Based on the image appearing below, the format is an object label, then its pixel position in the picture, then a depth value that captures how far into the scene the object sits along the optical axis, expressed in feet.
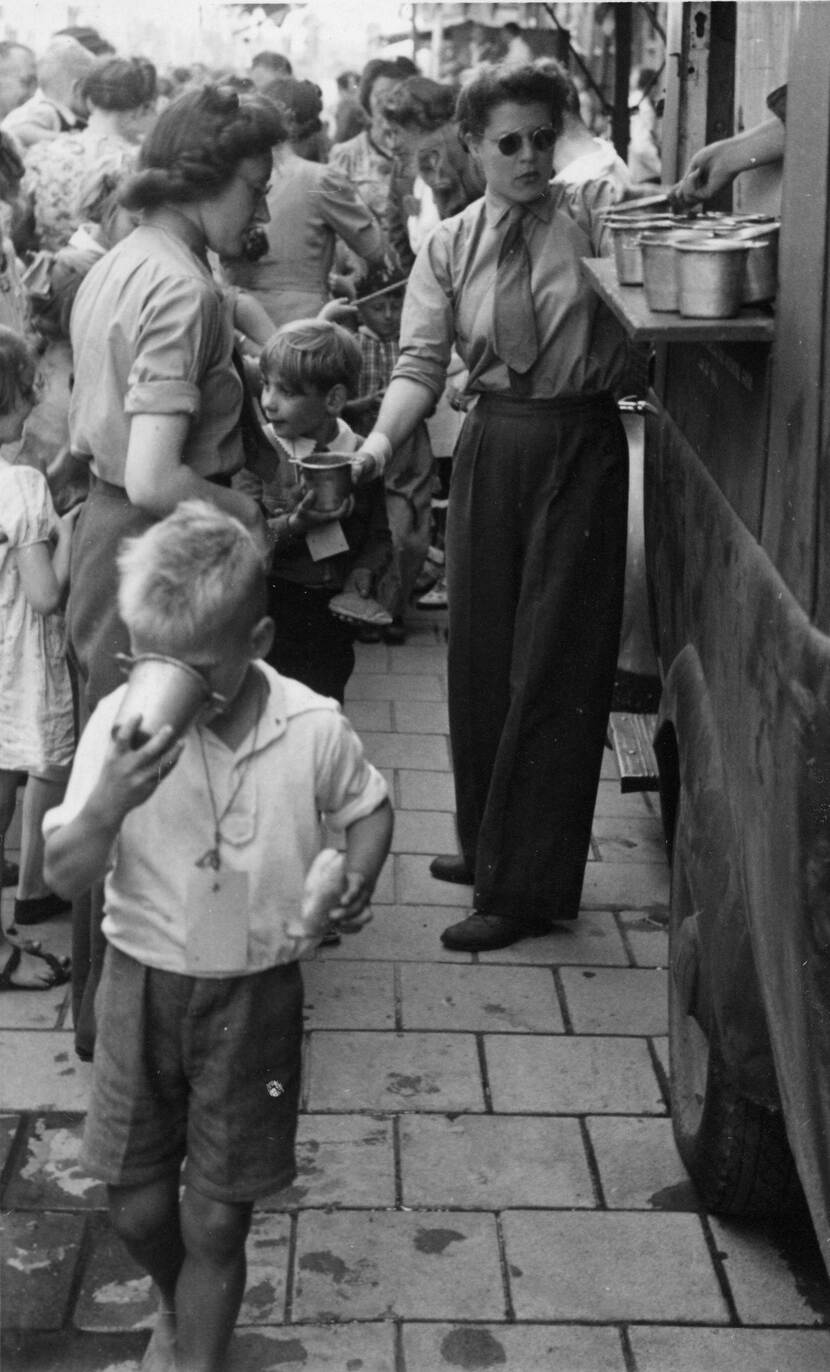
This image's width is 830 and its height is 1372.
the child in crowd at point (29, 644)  13.62
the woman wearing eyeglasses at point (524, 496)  14.35
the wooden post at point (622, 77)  30.50
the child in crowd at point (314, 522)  13.37
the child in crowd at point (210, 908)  8.00
